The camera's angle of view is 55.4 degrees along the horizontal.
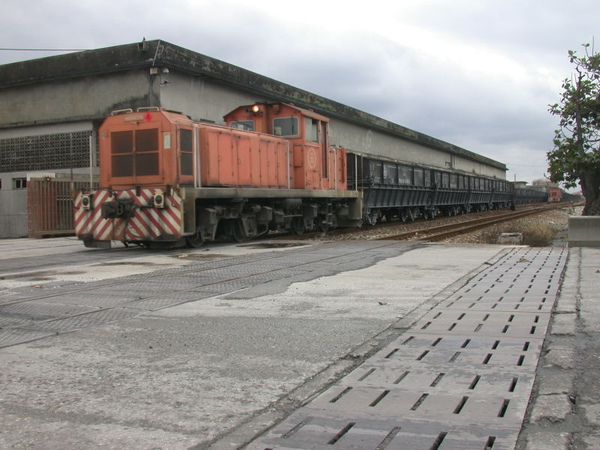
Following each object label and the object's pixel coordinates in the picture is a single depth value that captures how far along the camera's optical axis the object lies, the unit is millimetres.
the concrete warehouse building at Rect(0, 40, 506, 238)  19281
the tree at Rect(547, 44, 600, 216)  14633
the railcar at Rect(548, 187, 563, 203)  75500
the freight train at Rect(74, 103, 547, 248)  12000
